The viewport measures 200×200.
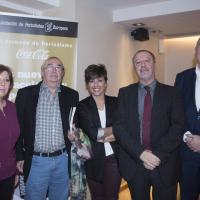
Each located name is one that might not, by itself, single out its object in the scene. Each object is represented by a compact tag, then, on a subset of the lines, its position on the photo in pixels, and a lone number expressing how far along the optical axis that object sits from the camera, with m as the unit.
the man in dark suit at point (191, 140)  2.30
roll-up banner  2.94
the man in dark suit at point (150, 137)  2.11
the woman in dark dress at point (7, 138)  2.14
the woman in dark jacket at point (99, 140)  2.54
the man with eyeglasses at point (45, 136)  2.42
